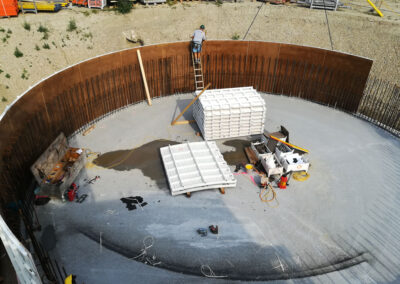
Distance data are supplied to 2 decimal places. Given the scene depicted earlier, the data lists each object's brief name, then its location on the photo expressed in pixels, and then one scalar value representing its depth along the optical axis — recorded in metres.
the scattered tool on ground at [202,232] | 11.57
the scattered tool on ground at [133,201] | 12.66
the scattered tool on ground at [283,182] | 13.44
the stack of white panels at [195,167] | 13.08
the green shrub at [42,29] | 25.77
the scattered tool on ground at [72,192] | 12.59
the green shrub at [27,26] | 25.42
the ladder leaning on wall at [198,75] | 20.14
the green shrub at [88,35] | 27.49
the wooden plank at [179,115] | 16.62
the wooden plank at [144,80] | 18.67
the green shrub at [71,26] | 27.22
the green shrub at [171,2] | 32.33
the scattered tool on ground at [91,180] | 13.70
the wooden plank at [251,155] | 14.89
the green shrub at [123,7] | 30.14
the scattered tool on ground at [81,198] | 12.81
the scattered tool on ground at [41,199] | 12.70
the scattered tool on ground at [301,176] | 14.17
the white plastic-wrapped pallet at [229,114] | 15.89
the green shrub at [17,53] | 23.60
